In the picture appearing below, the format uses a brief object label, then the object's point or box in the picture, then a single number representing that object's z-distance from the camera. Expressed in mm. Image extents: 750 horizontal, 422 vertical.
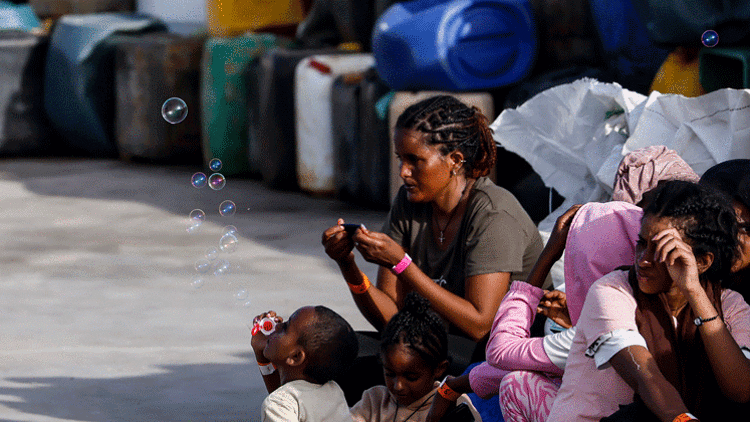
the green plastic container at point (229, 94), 16875
